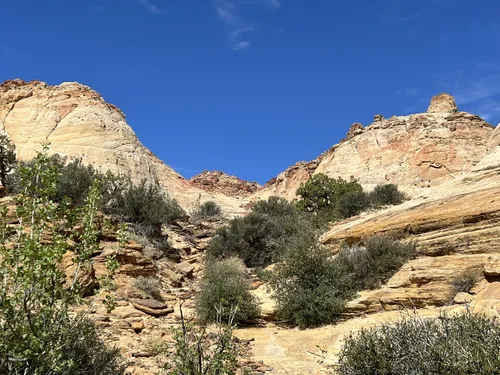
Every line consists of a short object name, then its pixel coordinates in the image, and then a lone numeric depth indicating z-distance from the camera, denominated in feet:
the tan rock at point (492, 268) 27.70
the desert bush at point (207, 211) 115.97
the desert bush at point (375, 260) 36.76
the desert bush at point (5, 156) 69.39
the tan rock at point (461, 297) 26.61
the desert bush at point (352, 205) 72.18
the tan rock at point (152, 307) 33.94
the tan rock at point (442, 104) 154.81
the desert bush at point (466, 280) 28.84
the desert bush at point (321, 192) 93.09
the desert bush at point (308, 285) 32.55
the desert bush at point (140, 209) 58.34
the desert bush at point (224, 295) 34.42
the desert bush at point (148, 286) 38.09
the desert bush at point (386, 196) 72.43
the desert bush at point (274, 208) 83.46
